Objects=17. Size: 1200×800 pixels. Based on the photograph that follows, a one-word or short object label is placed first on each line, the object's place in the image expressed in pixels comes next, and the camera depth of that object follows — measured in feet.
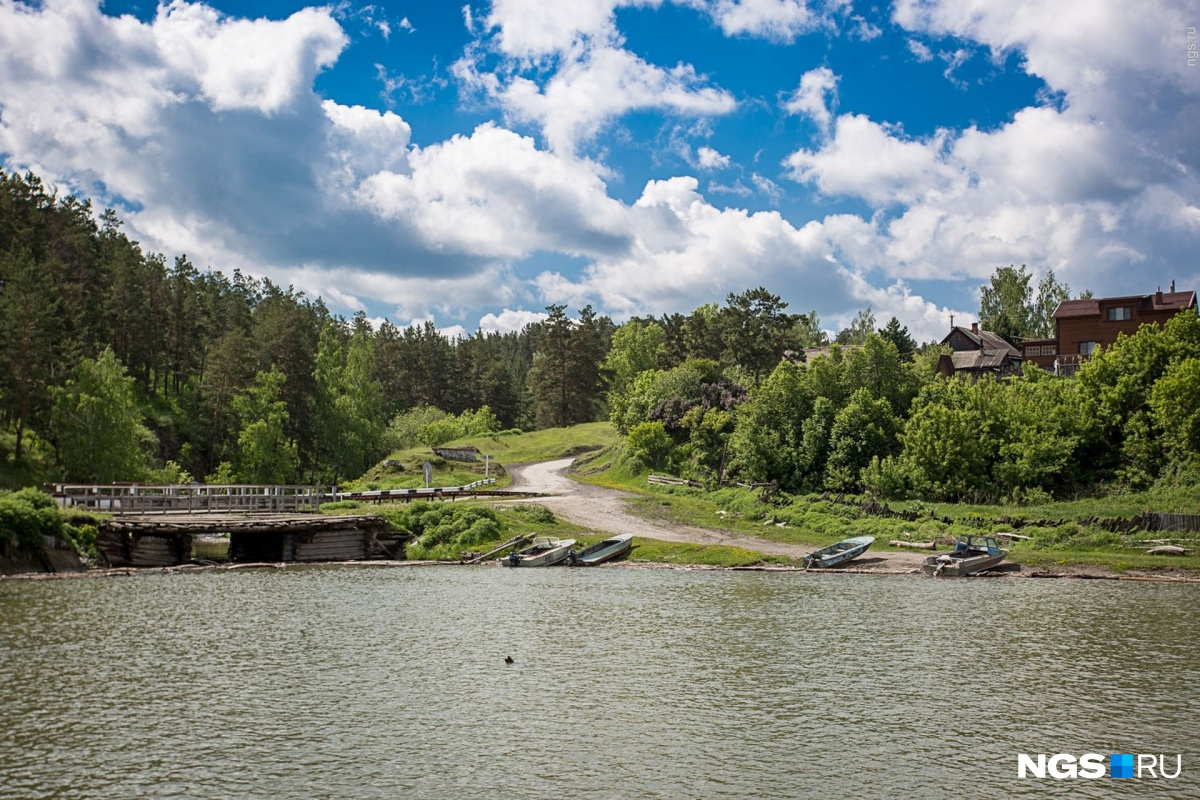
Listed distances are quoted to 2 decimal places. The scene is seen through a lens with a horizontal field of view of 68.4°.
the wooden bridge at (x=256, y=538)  149.69
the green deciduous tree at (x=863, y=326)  641.81
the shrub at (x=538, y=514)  187.21
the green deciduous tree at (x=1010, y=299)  472.85
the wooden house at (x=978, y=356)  338.54
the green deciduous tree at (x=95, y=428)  229.86
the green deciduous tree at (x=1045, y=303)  483.92
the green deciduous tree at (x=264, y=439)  284.61
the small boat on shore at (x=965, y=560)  141.79
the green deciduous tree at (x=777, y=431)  226.99
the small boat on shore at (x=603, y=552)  160.04
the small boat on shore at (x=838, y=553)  150.41
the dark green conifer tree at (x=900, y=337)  345.31
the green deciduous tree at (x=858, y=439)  214.69
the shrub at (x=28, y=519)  131.64
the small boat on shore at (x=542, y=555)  157.89
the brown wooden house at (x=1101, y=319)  291.38
